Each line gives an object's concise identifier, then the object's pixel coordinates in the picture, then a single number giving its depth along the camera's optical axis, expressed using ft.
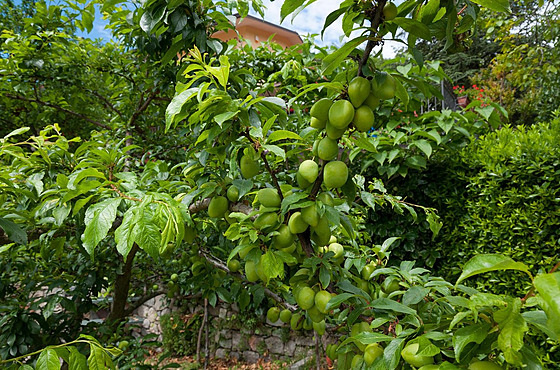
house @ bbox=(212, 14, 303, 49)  38.92
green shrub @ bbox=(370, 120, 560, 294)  8.80
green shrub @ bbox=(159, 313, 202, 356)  16.49
